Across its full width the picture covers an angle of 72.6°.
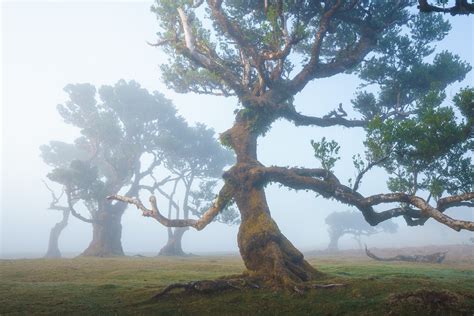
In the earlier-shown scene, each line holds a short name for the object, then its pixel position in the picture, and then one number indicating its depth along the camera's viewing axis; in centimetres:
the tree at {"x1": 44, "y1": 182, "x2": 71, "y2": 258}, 5741
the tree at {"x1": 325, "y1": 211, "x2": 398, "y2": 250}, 10119
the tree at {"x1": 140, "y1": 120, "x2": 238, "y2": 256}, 5362
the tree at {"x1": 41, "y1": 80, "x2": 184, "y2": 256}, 4566
